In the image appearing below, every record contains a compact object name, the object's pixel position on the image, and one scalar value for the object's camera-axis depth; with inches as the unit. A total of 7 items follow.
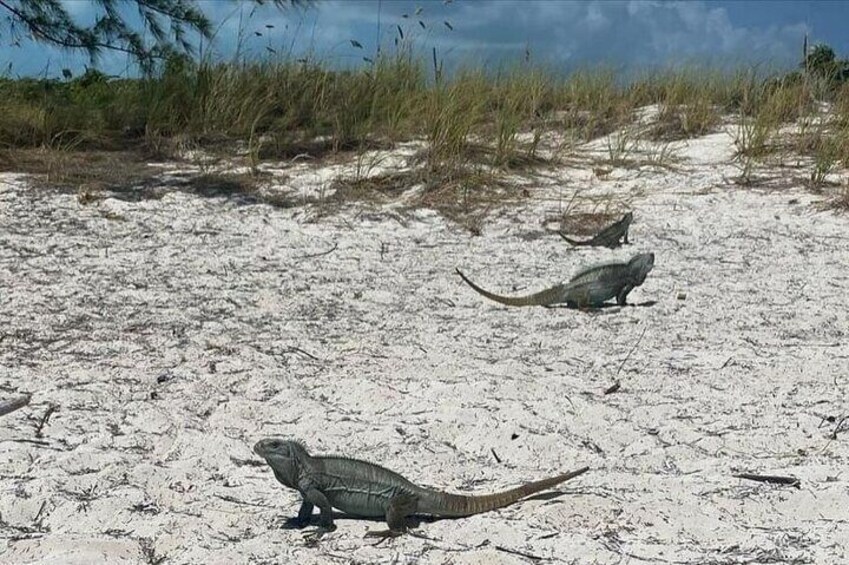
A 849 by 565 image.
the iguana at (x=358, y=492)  193.2
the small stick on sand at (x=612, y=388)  276.7
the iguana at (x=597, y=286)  359.6
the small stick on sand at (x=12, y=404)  258.1
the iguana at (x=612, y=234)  441.7
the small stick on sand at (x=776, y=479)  209.3
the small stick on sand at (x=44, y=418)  244.9
